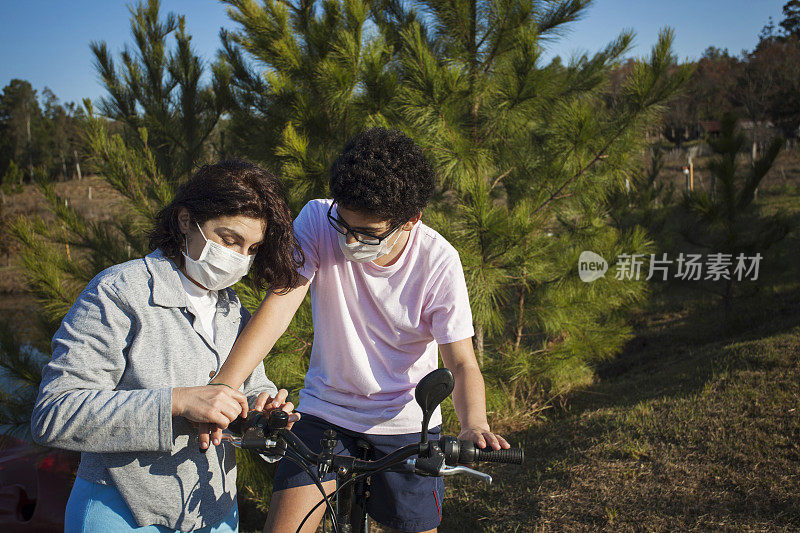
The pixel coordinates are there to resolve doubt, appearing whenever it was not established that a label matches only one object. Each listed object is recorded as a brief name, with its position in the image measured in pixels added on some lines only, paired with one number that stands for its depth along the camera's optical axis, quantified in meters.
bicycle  1.19
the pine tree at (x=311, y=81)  4.08
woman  1.24
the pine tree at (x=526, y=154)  4.00
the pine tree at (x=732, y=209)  7.45
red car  2.89
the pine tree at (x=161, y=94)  4.63
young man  1.66
